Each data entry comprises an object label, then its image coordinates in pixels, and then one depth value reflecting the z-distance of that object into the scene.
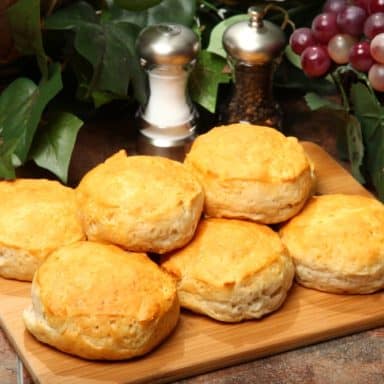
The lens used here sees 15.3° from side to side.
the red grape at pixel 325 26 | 1.06
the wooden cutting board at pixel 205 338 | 0.86
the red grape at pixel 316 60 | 1.07
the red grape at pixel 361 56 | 1.03
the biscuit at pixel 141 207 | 0.89
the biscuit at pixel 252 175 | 0.92
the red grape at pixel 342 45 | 1.05
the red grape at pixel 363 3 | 1.05
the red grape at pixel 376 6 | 1.03
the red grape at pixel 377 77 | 1.02
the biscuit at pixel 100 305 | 0.85
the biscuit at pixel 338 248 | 0.91
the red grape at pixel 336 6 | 1.06
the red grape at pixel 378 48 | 1.01
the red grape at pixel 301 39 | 1.07
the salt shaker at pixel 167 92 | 1.03
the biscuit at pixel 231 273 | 0.88
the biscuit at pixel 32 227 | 0.91
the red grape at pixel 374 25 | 1.02
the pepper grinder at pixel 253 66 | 1.05
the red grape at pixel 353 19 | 1.04
